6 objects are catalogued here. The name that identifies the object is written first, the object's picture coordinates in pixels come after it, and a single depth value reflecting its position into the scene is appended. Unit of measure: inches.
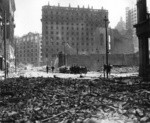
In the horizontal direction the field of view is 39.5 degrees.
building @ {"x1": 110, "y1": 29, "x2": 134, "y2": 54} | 4060.0
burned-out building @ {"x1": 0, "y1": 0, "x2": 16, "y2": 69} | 2778.8
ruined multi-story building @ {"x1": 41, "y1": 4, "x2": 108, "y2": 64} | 4114.2
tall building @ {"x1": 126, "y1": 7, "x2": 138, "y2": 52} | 5186.0
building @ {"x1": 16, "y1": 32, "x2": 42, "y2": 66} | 5354.3
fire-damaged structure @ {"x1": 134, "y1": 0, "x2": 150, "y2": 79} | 778.8
